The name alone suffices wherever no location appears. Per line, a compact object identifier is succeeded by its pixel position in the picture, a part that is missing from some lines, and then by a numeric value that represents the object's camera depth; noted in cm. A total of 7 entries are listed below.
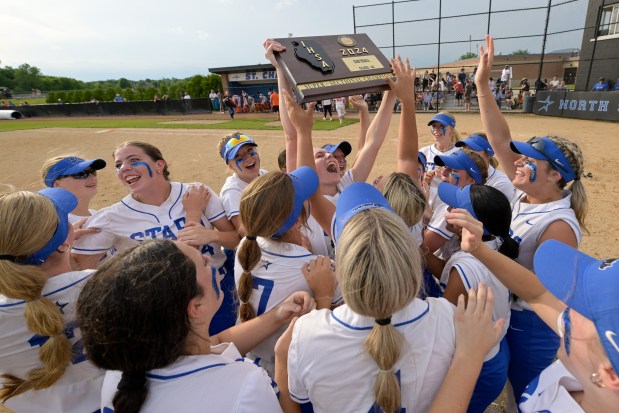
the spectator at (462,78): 2116
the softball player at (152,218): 255
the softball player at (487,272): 161
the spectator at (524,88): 1902
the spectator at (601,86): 1619
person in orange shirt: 2322
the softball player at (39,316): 146
